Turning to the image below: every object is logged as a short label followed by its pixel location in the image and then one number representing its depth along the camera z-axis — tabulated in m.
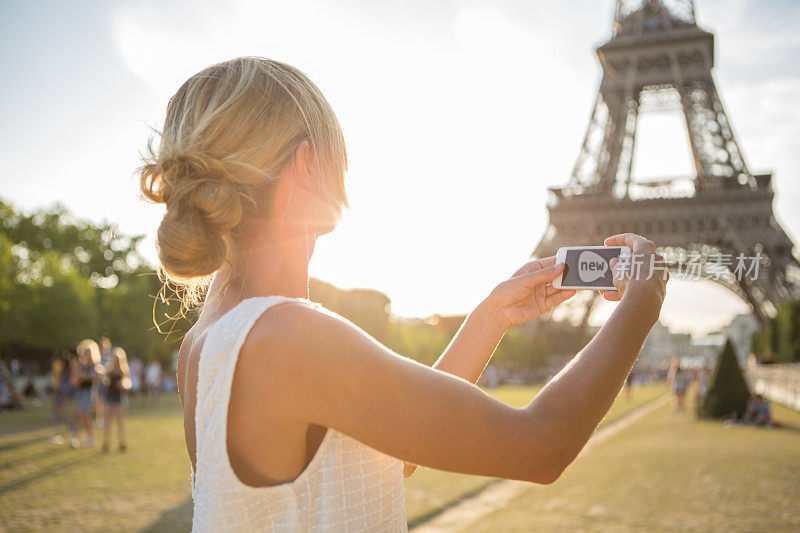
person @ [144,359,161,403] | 27.67
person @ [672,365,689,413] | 21.17
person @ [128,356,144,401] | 25.13
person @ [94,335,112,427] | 16.99
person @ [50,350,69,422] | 17.59
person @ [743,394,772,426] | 16.59
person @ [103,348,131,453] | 12.05
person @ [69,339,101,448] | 12.47
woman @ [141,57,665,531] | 1.11
